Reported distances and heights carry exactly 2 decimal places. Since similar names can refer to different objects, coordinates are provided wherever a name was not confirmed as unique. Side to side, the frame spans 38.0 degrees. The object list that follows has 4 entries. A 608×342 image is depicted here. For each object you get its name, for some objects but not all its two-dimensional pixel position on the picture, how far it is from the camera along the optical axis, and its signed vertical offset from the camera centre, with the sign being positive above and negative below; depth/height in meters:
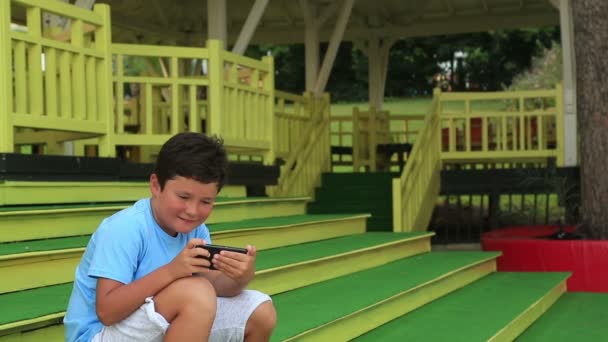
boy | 2.40 -0.27
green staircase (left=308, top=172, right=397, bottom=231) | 11.02 -0.39
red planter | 7.88 -0.87
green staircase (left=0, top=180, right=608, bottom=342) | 3.79 -0.68
